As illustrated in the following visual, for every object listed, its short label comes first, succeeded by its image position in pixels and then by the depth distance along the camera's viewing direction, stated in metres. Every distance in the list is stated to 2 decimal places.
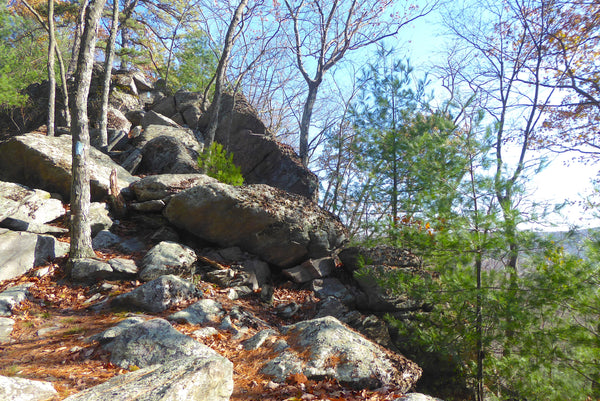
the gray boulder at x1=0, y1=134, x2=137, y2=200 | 7.23
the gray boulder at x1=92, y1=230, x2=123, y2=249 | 6.32
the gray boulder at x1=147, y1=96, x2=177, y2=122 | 14.91
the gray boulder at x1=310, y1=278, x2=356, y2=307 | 7.29
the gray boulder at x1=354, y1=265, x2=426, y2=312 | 6.77
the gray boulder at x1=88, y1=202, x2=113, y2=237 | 6.61
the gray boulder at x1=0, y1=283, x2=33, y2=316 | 4.19
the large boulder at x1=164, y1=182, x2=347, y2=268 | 6.88
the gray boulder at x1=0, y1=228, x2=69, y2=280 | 5.18
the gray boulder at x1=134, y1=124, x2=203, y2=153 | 11.03
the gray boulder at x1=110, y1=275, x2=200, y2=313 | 4.64
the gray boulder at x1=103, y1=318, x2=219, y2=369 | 3.16
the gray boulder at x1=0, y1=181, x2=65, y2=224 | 6.20
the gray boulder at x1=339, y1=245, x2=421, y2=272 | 7.06
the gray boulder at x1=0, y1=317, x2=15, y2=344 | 3.61
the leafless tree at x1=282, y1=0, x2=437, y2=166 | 12.69
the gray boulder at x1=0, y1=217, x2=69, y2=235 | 5.86
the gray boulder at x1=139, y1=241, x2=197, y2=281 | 5.53
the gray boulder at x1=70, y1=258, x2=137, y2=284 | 5.21
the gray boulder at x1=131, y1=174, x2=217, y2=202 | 7.44
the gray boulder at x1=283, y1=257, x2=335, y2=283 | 7.59
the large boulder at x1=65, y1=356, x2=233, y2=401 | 1.64
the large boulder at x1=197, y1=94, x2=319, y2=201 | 10.78
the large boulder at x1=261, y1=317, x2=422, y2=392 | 3.04
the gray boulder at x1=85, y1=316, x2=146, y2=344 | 3.48
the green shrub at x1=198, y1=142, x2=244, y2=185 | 8.45
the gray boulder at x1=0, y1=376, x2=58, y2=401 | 1.69
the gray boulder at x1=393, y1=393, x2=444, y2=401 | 2.43
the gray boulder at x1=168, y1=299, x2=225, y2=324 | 4.33
